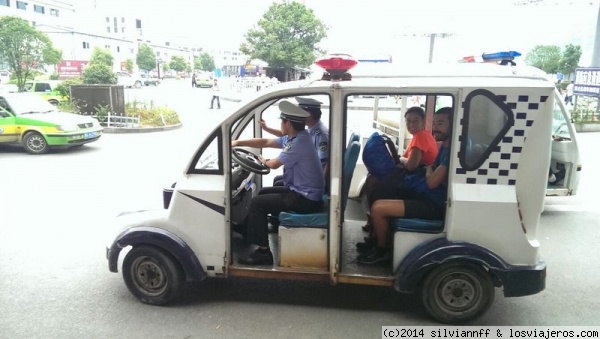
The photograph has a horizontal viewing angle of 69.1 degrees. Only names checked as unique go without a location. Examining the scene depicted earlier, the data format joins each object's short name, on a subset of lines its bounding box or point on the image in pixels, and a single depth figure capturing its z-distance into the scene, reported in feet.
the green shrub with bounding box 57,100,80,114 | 49.26
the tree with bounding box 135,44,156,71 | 213.66
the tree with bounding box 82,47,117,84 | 54.85
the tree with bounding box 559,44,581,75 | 112.47
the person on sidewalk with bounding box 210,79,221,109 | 74.16
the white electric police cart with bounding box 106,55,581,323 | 10.70
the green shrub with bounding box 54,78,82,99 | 60.05
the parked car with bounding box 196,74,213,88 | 154.10
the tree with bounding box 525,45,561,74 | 117.75
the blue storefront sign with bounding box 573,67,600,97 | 54.34
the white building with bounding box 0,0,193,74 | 190.60
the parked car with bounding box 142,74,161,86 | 167.02
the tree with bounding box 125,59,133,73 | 191.52
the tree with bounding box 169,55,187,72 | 251.80
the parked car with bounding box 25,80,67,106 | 63.77
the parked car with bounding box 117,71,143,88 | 133.90
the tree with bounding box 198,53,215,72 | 330.50
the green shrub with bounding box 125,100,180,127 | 51.06
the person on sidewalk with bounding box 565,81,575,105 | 68.28
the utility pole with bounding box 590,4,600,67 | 61.05
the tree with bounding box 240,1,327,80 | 103.91
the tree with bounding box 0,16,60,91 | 74.43
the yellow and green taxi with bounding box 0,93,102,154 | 35.42
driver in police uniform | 12.42
